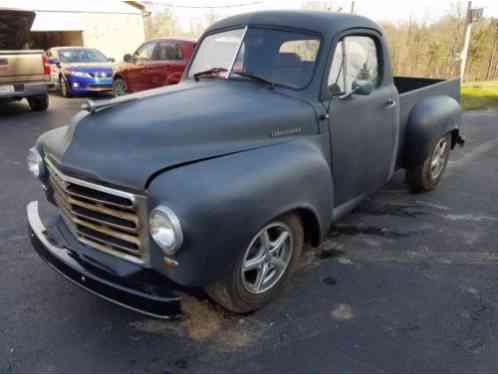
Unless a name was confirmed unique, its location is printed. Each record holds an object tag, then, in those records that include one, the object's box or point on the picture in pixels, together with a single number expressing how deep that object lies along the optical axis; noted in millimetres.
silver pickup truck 9734
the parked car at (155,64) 9883
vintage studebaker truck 2312
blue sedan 12734
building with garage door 19078
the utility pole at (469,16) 12750
